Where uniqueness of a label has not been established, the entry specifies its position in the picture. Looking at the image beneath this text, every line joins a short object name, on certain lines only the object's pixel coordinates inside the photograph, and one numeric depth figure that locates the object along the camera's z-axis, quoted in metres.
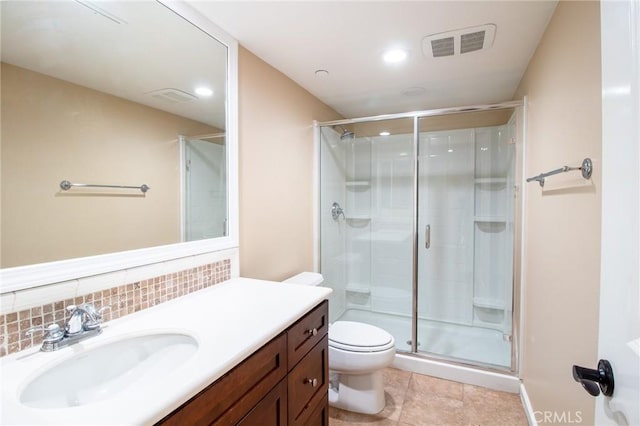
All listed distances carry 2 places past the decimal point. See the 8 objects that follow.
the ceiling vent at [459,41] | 1.65
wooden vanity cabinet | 0.80
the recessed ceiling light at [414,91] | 2.54
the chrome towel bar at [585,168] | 1.00
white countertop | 0.64
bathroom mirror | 0.97
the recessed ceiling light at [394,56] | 1.88
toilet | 1.82
